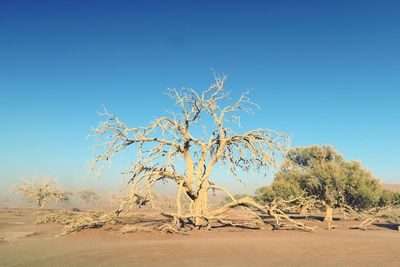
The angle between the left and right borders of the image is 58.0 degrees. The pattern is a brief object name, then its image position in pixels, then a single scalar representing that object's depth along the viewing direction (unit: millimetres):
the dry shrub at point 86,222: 13984
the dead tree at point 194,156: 15992
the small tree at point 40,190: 45219
